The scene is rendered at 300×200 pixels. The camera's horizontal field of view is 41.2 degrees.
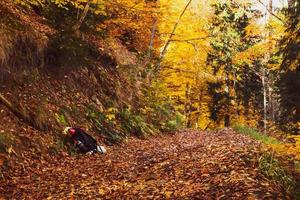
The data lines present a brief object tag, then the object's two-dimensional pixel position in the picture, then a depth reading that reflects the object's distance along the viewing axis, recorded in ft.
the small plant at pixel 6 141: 28.71
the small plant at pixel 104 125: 41.68
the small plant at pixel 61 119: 36.91
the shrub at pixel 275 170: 21.03
